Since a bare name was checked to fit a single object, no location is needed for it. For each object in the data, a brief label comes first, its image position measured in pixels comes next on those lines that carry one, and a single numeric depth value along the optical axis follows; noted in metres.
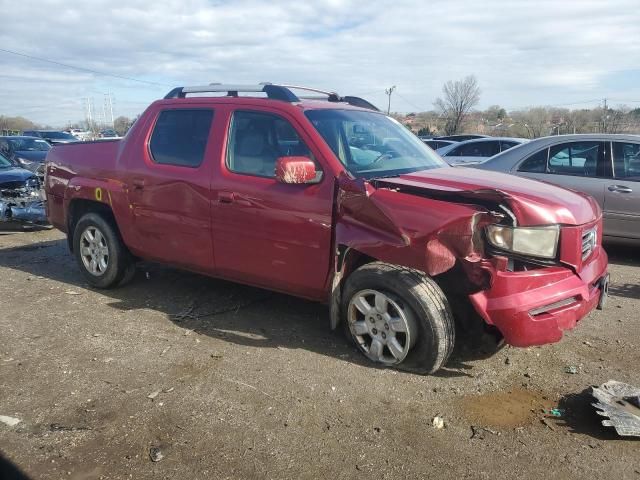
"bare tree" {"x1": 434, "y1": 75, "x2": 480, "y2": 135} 47.00
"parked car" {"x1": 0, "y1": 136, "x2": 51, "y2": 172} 14.81
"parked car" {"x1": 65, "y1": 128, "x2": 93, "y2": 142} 47.97
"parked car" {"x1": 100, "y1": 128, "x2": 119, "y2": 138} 55.06
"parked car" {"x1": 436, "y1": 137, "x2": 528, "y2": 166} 11.95
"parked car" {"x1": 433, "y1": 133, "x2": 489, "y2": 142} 21.33
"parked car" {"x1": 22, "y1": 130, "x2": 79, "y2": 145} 28.99
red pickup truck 3.37
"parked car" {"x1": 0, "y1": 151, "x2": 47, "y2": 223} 8.57
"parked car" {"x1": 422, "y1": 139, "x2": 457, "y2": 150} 18.09
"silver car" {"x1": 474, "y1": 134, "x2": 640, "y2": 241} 6.57
